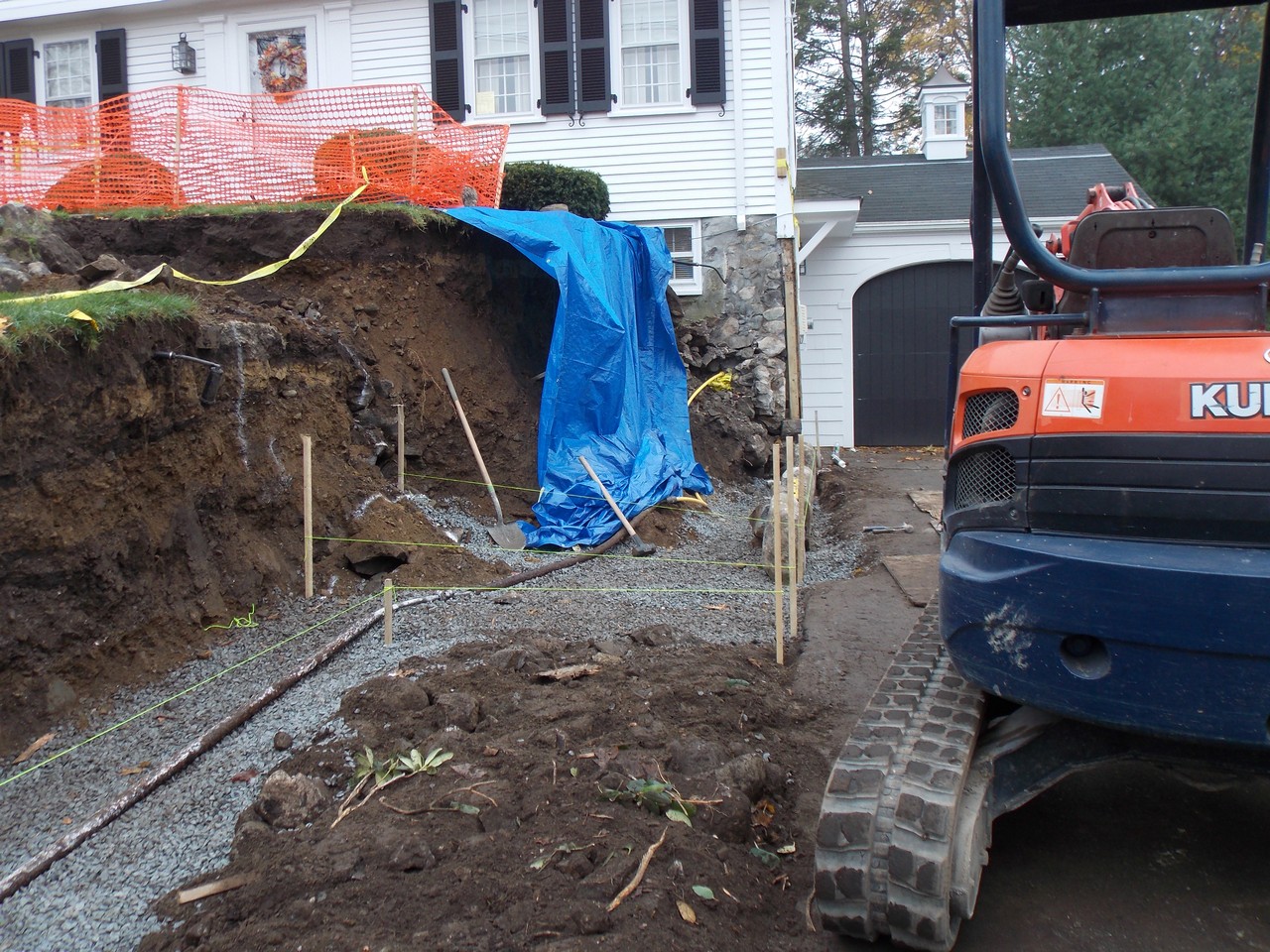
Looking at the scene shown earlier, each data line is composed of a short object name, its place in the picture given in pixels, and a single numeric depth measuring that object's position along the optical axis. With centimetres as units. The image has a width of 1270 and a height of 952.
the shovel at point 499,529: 809
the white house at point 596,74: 1295
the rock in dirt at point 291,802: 355
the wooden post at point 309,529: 622
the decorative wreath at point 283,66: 1380
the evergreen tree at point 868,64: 2778
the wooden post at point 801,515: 746
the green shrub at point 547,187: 1171
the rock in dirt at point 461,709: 430
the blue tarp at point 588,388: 868
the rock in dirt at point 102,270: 667
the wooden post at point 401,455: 801
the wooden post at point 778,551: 539
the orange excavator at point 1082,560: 252
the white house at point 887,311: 1564
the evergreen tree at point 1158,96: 2194
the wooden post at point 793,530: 602
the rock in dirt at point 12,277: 621
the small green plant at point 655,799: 348
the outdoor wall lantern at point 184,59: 1373
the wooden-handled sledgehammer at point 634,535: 821
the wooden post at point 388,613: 536
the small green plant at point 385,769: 375
